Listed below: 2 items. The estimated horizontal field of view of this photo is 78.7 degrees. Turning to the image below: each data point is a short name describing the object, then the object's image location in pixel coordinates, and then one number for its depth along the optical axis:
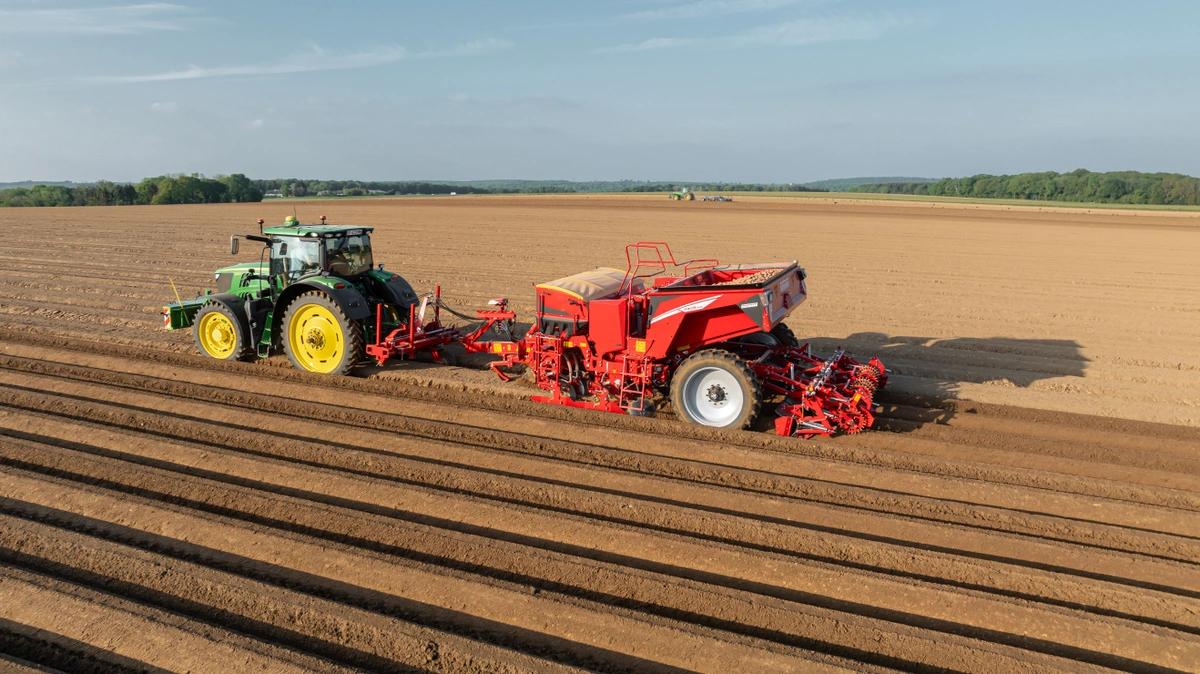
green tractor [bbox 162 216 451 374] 9.26
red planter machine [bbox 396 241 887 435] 7.38
